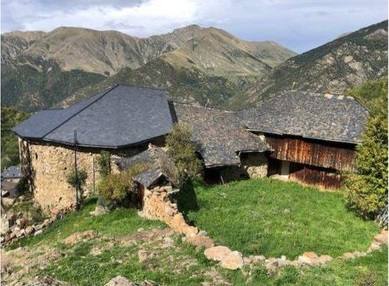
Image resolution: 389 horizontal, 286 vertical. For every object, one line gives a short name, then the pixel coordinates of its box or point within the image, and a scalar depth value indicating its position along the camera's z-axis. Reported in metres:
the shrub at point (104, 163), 30.17
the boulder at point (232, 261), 17.45
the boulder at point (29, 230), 26.76
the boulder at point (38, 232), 26.53
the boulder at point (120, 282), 12.59
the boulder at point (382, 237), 22.22
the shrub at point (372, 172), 25.12
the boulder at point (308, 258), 18.38
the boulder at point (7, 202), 36.39
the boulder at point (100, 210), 26.42
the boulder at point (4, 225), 28.59
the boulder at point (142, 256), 18.75
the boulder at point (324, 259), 18.71
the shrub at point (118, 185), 25.72
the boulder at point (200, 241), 19.62
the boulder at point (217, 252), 18.16
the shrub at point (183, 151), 29.98
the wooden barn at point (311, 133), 32.94
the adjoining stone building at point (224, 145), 33.46
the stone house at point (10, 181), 40.86
